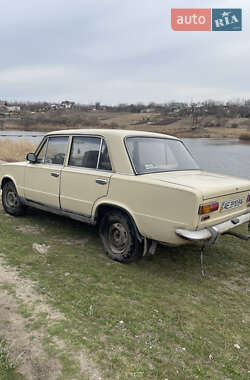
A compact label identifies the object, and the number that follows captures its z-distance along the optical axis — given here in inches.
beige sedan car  133.9
